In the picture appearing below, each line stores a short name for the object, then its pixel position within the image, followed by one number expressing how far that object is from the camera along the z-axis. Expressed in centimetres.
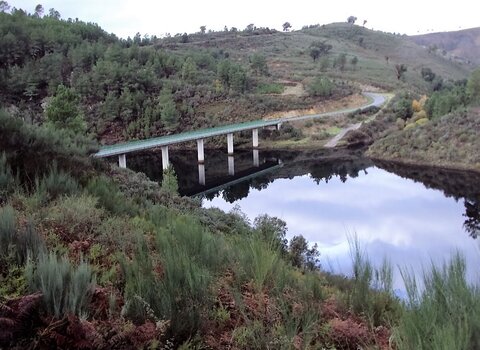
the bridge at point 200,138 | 3494
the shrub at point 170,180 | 2206
